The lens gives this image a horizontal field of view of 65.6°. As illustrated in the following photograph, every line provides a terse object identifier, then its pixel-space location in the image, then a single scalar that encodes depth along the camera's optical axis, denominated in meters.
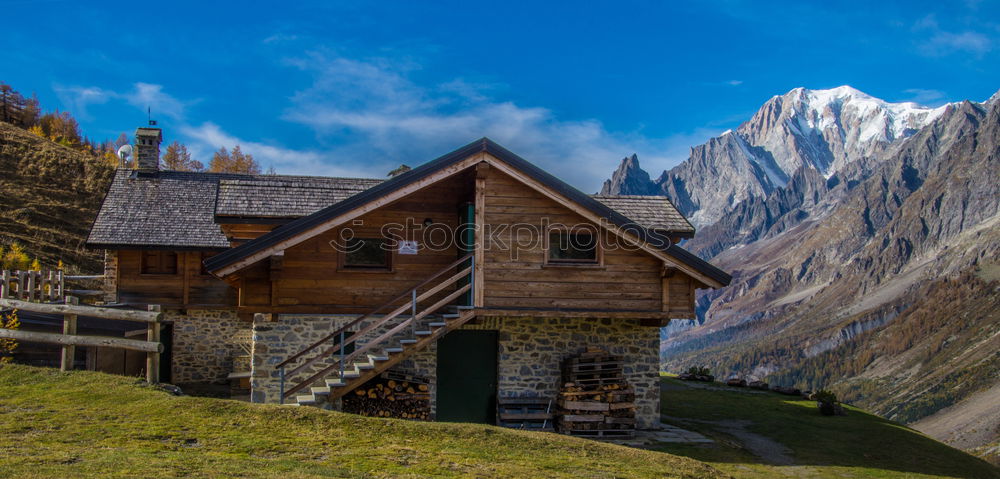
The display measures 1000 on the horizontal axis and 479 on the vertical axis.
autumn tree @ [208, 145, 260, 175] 80.50
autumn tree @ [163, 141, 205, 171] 81.00
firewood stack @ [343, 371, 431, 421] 17.72
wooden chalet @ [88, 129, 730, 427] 17.52
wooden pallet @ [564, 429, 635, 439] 18.22
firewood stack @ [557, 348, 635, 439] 18.23
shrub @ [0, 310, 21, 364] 15.44
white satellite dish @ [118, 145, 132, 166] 40.12
